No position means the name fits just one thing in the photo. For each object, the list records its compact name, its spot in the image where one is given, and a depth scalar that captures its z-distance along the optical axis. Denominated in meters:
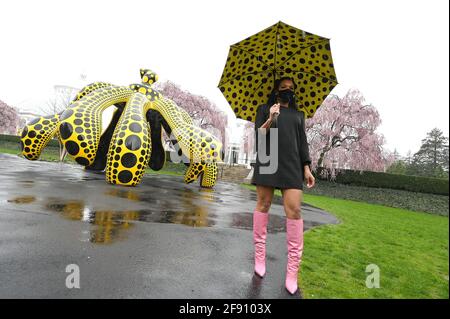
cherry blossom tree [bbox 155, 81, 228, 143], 35.81
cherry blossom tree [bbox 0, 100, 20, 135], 44.00
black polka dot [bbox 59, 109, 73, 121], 8.65
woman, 2.79
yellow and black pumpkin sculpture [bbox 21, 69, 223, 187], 7.98
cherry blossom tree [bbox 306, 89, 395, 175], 23.36
